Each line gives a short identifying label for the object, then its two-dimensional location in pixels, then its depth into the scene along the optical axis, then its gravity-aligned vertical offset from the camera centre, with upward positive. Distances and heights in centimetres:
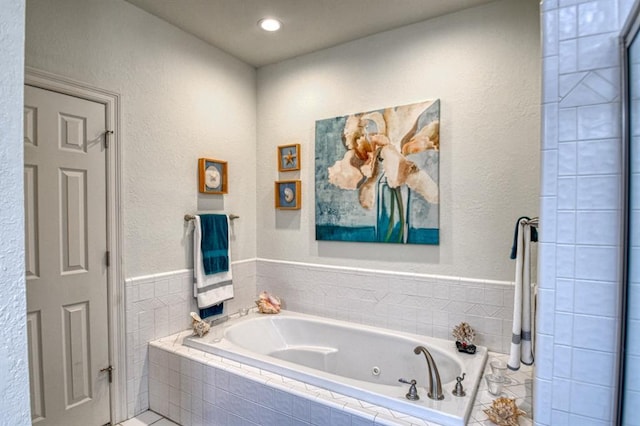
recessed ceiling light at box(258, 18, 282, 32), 246 +128
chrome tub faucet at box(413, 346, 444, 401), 168 -87
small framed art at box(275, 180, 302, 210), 302 +9
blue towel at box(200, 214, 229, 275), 268 -30
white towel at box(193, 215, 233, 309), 262 -60
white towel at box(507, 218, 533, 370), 176 -52
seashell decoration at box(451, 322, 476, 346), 225 -83
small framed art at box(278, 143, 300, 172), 302 +40
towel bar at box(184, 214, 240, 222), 262 -10
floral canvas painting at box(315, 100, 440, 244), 247 +22
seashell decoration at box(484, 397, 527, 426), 150 -89
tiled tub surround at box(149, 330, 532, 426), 165 -100
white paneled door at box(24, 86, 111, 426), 186 -31
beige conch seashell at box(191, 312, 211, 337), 245 -85
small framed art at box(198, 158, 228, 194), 272 +22
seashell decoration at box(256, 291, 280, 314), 297 -85
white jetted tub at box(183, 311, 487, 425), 167 -95
